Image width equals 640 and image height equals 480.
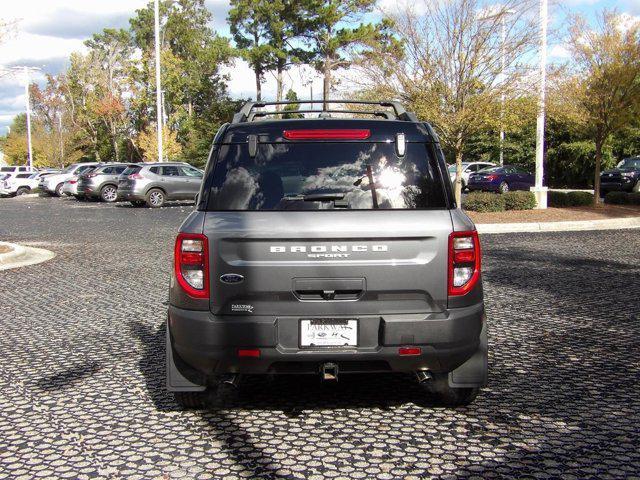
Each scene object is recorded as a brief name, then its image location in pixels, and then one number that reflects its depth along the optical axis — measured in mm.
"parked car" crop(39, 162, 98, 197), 38281
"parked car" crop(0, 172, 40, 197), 41906
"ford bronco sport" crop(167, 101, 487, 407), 3910
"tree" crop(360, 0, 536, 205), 18219
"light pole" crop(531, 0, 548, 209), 19188
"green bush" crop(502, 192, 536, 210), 20891
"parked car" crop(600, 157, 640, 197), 31141
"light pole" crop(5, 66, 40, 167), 54644
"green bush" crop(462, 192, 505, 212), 20359
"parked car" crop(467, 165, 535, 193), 33500
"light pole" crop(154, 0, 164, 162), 34919
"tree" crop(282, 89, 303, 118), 52931
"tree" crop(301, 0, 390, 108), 45812
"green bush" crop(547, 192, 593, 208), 22844
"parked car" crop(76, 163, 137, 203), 31953
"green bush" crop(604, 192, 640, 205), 23453
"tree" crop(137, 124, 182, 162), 50844
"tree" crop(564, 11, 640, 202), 20625
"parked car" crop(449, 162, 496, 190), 36375
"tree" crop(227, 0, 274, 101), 49062
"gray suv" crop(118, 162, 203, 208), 27047
